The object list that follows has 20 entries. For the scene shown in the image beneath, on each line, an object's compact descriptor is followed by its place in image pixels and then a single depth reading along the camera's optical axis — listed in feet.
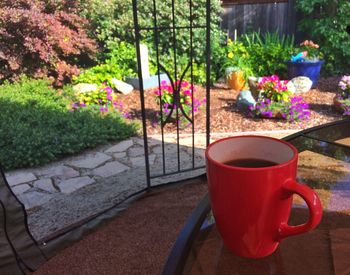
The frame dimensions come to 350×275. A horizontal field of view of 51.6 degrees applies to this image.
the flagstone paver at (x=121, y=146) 10.32
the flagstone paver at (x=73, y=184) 8.22
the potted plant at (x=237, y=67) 16.47
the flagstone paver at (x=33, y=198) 7.62
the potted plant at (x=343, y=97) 12.57
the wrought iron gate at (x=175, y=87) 6.45
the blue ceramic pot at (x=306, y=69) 16.33
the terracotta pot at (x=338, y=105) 12.83
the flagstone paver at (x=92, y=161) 9.44
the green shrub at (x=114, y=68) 16.56
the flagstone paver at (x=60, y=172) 8.92
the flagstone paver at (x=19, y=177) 8.63
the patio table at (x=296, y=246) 2.22
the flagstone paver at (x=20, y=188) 8.15
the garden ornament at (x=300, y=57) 16.70
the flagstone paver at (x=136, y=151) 10.02
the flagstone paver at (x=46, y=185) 8.25
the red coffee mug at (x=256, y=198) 1.78
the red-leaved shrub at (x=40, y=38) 15.65
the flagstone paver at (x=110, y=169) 8.91
